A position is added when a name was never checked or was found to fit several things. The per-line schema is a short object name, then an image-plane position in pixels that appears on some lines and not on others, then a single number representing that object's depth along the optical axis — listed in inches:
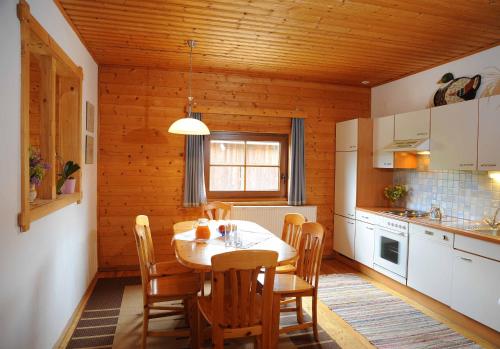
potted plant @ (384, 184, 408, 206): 171.2
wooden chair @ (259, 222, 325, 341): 101.7
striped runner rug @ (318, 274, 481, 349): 107.2
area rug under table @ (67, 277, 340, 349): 102.8
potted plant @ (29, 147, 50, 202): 80.7
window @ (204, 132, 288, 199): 181.6
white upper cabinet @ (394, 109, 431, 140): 143.3
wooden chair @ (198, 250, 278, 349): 75.5
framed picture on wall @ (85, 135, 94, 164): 134.0
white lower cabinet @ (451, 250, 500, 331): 105.0
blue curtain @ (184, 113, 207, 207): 169.3
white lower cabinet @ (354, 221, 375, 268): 163.3
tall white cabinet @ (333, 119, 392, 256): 174.9
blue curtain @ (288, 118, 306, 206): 183.9
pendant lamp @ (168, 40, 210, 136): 119.0
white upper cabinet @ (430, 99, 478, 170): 123.5
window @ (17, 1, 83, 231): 71.2
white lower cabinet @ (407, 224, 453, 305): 122.3
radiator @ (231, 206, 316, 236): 175.3
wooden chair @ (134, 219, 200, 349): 95.9
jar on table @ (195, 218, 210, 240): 111.4
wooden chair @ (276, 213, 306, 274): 122.0
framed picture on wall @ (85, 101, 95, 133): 135.4
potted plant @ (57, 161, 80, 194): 107.5
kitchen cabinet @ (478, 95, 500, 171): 115.0
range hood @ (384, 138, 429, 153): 143.6
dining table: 89.7
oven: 142.9
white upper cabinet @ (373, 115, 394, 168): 164.1
